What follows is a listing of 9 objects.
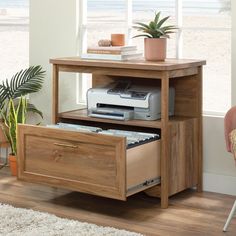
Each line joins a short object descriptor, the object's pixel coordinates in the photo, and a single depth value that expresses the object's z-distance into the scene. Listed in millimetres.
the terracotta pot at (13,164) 5624
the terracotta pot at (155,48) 4844
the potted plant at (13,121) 5610
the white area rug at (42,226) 4105
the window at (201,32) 5046
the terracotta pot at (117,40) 5138
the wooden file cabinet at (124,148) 4454
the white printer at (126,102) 4816
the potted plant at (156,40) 4844
